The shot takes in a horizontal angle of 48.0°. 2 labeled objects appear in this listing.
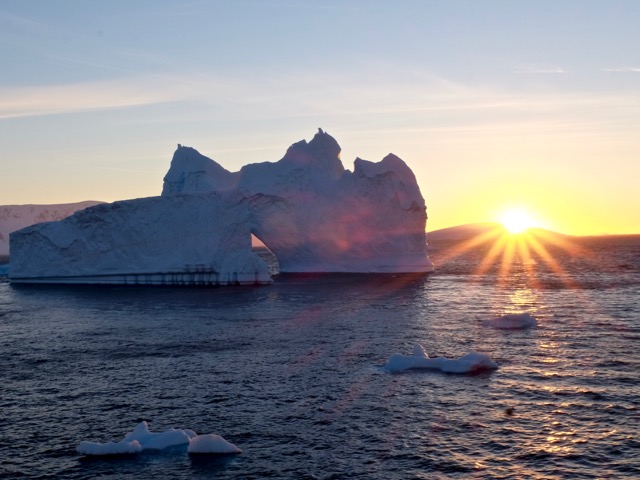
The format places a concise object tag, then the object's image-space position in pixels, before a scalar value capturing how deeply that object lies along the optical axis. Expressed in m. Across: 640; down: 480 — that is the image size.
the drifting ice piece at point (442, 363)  20.56
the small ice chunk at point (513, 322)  28.69
